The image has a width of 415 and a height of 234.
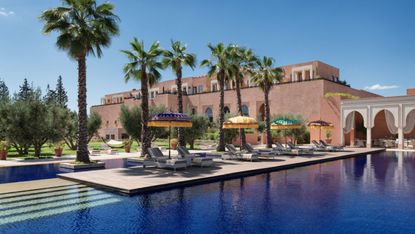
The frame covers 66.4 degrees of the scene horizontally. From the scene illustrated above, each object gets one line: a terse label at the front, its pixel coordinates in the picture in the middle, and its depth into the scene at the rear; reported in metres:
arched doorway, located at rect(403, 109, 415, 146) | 30.85
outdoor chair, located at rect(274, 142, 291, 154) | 24.08
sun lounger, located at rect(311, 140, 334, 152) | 27.70
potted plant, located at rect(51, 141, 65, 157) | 23.79
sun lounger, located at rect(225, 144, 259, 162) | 19.11
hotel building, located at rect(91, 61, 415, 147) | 37.72
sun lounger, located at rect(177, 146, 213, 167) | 16.20
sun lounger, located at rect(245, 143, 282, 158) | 20.47
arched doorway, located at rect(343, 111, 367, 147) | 34.41
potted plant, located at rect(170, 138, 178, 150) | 31.56
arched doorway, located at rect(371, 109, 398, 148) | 32.12
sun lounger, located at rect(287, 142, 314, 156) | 24.03
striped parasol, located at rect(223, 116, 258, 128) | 20.97
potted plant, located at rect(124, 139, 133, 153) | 28.48
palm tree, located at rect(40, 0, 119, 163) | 16.86
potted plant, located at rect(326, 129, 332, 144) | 36.06
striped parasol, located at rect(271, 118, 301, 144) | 25.11
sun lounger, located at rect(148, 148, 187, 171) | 14.89
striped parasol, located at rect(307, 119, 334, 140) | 27.73
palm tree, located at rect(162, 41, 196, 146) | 23.69
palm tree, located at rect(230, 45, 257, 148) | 26.12
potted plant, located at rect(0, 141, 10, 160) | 21.48
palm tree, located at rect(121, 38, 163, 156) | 20.59
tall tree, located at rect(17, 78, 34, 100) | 23.07
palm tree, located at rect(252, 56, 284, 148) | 28.54
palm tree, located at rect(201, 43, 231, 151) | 25.88
